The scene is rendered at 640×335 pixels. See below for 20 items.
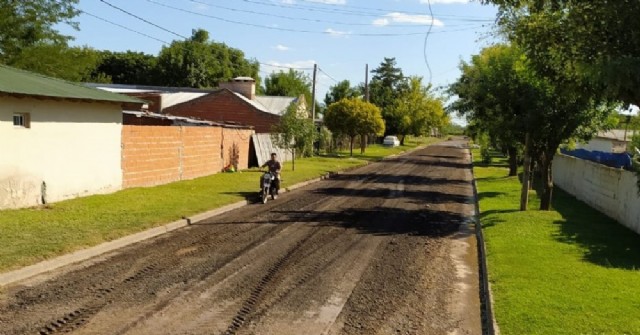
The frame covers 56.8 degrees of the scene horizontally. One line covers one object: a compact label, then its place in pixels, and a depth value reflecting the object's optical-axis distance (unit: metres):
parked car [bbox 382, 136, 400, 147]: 74.31
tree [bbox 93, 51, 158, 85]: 92.31
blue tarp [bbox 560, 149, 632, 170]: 28.77
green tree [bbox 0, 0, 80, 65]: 37.06
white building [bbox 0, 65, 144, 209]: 13.44
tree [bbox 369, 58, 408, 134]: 83.32
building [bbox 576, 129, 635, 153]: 43.53
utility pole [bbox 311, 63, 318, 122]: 40.68
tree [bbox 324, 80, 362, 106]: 81.62
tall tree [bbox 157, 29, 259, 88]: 86.12
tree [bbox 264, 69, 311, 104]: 96.19
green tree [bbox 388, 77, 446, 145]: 82.31
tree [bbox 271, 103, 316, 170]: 31.44
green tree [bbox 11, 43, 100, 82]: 37.92
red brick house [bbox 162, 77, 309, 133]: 46.09
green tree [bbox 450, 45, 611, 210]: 16.47
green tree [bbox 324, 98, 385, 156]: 49.81
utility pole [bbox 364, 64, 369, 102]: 56.51
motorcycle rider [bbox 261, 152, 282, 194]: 18.70
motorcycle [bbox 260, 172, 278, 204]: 17.97
